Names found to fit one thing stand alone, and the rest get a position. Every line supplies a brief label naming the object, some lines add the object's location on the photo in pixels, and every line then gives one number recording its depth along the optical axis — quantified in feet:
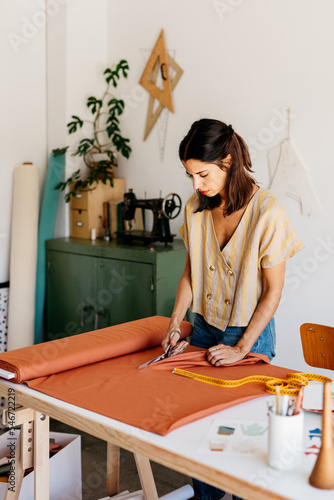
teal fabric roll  13.87
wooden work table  4.04
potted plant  13.92
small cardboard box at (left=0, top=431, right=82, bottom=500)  8.18
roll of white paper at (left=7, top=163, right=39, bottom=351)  13.21
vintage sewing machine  12.60
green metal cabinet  12.05
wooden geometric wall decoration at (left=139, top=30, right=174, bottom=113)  13.37
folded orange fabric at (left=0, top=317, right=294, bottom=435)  5.25
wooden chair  6.89
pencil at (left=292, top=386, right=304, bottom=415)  4.30
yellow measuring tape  5.70
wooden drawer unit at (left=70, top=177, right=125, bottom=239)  13.99
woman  6.86
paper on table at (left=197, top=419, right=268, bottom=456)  4.58
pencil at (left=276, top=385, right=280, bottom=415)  4.30
